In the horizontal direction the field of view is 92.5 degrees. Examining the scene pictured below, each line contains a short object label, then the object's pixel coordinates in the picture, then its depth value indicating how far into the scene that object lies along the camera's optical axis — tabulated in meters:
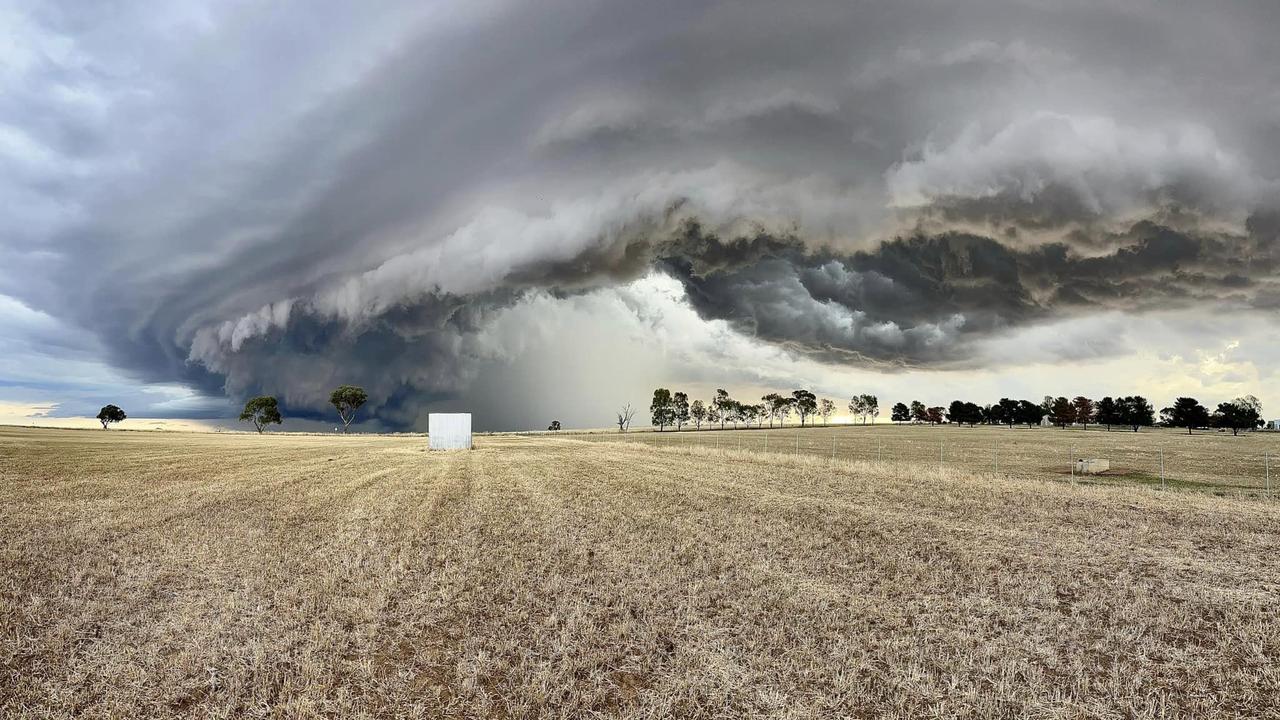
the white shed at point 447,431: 69.25
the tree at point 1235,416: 161.25
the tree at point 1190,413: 165.75
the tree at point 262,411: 192.12
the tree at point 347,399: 188.88
